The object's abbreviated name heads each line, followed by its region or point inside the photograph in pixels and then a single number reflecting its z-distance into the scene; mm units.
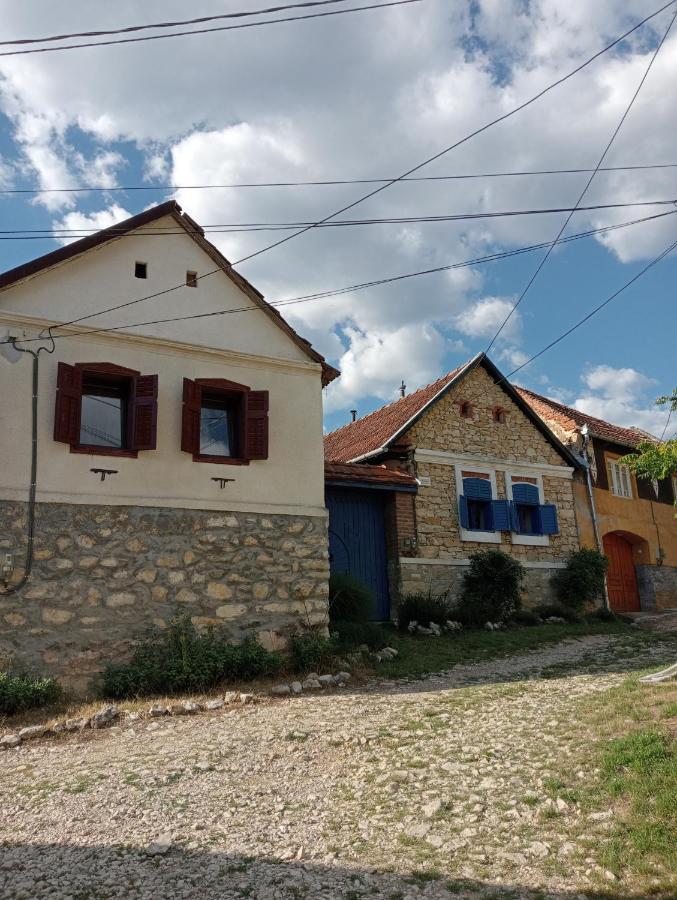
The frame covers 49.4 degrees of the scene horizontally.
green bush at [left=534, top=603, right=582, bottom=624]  16422
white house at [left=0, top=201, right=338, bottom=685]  9297
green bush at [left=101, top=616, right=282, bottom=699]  9070
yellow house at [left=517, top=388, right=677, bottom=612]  19594
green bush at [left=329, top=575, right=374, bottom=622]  12023
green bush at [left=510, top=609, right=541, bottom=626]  15534
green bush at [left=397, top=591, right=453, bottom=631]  14180
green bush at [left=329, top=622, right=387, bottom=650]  11258
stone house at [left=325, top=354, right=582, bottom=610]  15281
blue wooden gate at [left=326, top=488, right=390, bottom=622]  14539
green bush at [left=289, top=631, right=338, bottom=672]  10188
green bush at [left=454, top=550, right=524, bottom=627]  15195
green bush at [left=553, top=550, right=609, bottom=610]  17016
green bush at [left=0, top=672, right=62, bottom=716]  8195
